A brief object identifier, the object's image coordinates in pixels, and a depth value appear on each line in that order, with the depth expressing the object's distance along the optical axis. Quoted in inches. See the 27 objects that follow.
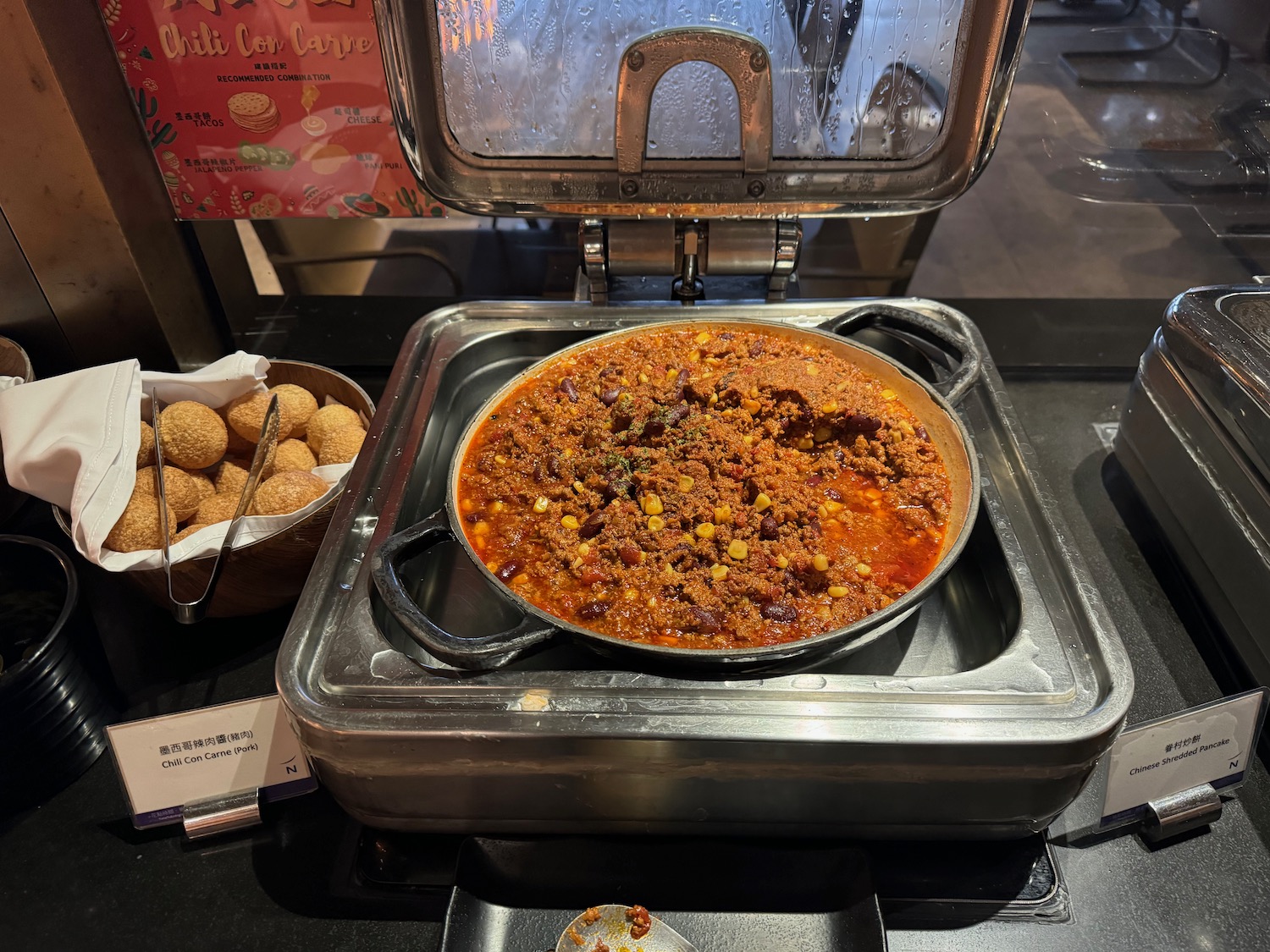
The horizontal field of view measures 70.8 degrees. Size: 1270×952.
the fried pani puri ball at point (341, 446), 23.4
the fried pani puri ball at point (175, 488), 21.3
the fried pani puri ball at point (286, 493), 21.1
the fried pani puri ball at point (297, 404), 24.4
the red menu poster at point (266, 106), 23.2
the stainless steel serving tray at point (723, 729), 15.8
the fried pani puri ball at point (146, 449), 22.3
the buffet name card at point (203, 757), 18.5
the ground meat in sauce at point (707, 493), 18.1
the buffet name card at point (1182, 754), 18.2
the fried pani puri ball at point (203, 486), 22.5
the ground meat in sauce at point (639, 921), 17.1
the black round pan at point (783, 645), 16.4
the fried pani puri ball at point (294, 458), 23.4
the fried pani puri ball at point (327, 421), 24.2
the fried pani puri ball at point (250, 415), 23.9
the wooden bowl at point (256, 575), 20.5
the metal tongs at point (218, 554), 20.0
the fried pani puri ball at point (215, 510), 21.9
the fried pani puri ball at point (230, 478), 23.0
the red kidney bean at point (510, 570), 18.5
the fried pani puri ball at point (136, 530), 20.4
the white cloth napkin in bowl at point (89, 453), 20.0
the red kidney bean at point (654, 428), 21.2
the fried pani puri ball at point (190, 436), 22.4
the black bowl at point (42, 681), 19.3
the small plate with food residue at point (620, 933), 17.0
